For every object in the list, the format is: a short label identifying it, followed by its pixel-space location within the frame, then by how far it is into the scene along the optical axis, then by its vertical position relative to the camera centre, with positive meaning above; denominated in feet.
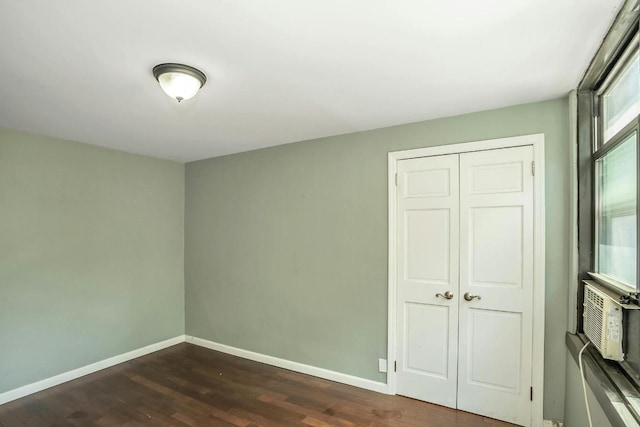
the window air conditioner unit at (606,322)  5.42 -1.77
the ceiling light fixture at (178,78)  6.22 +2.54
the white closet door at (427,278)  9.16 -1.72
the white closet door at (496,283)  8.25 -1.67
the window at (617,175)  5.38 +0.80
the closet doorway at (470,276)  8.20 -1.58
